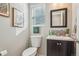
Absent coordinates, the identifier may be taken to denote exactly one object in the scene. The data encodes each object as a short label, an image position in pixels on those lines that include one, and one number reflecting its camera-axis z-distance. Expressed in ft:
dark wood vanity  6.10
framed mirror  6.23
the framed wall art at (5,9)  5.29
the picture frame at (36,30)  6.10
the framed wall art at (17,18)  5.74
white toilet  5.78
